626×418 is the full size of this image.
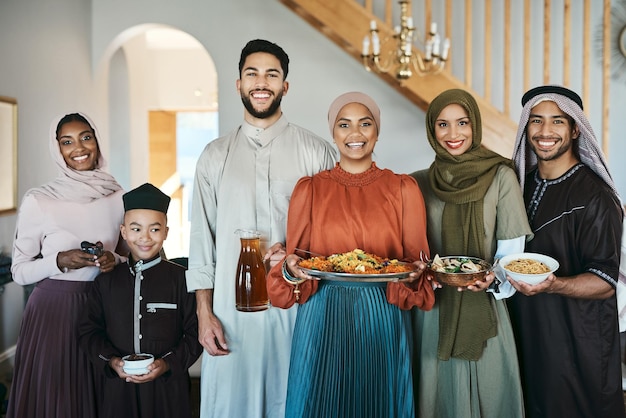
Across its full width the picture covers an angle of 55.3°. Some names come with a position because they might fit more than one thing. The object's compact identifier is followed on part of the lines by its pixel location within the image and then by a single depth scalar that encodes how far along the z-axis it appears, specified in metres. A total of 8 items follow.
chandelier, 4.15
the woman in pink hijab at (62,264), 2.17
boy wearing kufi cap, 2.03
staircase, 4.60
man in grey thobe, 2.04
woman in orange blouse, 1.81
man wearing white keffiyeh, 1.95
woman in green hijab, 1.92
